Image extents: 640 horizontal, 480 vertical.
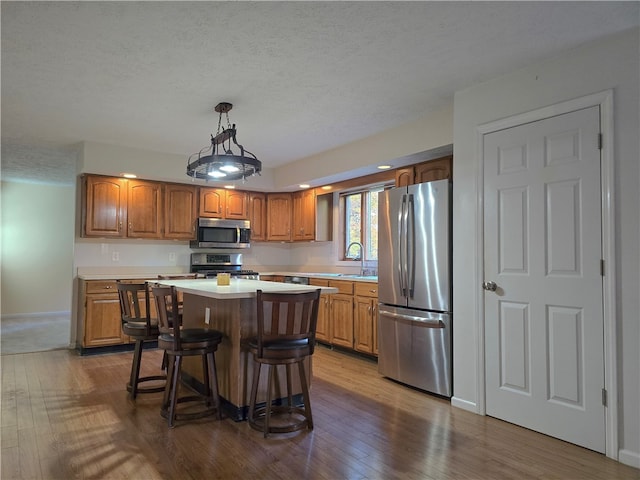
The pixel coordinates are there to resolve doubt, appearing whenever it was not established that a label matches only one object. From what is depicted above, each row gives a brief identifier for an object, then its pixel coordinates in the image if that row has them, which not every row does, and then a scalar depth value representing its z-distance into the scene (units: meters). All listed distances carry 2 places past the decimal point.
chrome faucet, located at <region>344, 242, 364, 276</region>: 5.40
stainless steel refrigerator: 3.41
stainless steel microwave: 5.75
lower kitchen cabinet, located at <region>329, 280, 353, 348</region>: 4.72
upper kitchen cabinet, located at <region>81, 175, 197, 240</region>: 5.06
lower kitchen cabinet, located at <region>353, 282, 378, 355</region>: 4.39
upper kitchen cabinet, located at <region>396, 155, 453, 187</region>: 3.82
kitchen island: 2.88
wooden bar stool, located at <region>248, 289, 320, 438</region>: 2.53
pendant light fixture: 3.04
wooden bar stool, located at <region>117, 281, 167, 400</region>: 3.29
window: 5.57
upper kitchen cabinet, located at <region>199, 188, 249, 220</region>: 5.85
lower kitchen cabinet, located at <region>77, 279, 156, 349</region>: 4.75
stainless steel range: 5.91
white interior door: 2.52
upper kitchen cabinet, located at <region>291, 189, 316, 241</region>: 6.01
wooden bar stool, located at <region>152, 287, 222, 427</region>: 2.76
